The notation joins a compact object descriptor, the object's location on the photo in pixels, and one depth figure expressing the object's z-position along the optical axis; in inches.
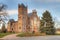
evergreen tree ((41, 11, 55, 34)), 790.5
